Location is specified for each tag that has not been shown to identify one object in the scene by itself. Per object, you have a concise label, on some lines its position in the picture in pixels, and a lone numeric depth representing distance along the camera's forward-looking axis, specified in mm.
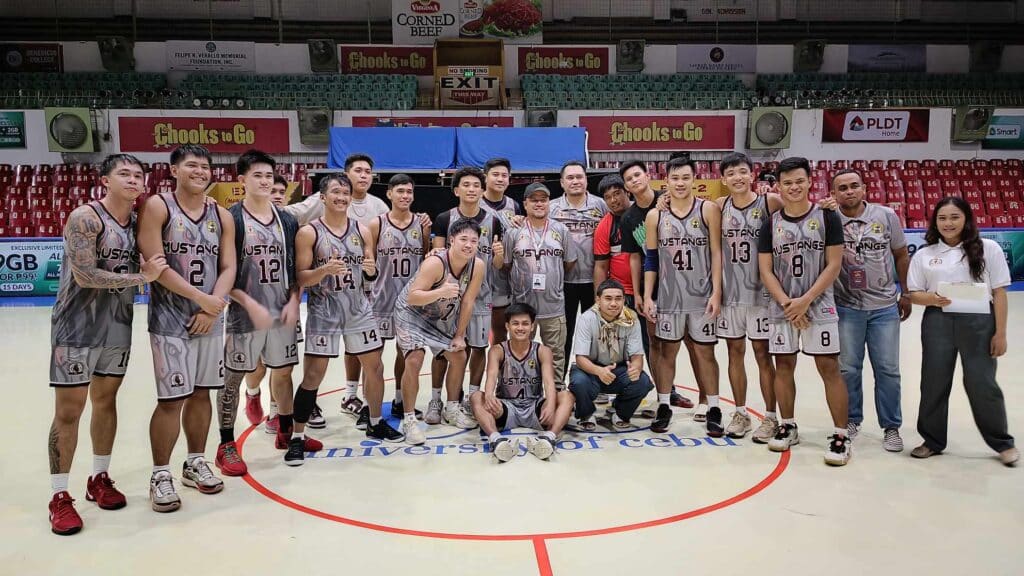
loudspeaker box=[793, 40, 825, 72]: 21297
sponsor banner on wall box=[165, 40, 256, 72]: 20938
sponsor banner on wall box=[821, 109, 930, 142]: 18812
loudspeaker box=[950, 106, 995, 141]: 18703
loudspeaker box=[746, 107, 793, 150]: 18359
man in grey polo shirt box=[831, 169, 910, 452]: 4867
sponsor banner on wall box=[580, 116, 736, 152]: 18375
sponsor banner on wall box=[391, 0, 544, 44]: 21422
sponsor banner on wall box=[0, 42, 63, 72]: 20578
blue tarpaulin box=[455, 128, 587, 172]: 15289
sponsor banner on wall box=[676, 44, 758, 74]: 21641
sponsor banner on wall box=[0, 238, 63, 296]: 12859
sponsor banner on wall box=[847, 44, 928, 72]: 21703
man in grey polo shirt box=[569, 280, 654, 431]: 5289
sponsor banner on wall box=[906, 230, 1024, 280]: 13547
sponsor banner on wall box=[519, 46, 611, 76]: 21594
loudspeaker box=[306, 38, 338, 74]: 20922
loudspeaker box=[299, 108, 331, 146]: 18000
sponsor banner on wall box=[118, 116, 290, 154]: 17969
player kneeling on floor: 5141
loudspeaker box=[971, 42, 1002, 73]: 21359
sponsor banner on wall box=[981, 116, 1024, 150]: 19031
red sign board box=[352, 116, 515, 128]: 18156
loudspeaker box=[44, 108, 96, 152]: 17469
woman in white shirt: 4391
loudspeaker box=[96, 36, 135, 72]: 20422
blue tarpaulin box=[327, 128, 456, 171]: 15156
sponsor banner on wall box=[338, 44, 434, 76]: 21438
